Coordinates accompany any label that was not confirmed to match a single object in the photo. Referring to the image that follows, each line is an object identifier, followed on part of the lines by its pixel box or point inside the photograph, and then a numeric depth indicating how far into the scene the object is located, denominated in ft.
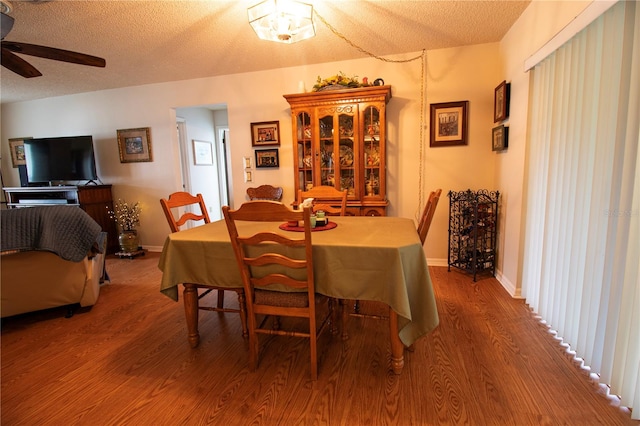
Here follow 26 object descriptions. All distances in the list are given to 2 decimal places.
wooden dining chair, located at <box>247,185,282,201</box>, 12.36
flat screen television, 13.99
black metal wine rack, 9.71
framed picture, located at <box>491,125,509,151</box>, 8.99
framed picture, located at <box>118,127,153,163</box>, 14.06
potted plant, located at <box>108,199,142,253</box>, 13.70
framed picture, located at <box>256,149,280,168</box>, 12.46
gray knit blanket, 6.88
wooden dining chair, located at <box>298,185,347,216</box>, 8.09
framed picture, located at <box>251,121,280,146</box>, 12.25
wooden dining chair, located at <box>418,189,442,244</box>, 5.84
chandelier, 6.10
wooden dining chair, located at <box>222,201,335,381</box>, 4.67
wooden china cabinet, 10.31
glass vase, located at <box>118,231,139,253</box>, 13.66
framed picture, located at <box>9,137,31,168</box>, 15.72
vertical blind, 4.32
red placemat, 6.15
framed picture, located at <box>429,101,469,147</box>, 10.43
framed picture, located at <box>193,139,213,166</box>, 16.56
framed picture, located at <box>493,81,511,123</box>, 8.86
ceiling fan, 5.99
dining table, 4.78
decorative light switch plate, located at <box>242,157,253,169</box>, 12.87
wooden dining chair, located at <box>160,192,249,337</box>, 6.08
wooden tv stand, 13.33
